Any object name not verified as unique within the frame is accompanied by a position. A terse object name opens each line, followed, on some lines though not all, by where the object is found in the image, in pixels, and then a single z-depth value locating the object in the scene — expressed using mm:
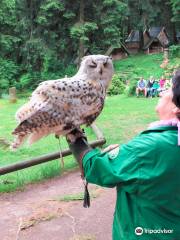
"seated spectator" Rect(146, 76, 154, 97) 17422
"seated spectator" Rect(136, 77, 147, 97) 17609
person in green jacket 1662
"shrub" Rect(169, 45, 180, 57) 32906
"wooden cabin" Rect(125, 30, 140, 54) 40281
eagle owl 1919
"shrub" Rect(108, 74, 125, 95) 20766
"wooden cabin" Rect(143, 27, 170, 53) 39531
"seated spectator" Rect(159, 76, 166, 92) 17453
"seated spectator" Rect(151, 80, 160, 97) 17320
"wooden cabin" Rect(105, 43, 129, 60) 37044
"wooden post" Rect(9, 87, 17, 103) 16547
